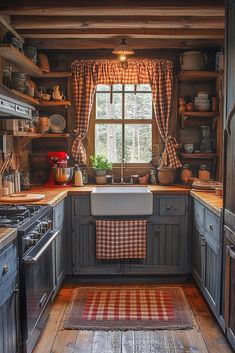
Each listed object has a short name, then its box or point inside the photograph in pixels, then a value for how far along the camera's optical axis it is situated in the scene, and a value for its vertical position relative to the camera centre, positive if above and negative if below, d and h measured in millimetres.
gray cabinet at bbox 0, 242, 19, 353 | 1819 -724
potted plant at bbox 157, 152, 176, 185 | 4117 -226
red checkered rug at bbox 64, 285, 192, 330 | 2881 -1252
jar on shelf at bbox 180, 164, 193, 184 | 4148 -237
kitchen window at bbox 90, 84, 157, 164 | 4301 +313
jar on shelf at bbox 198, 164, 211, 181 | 4086 -226
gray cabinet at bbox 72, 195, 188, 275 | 3717 -852
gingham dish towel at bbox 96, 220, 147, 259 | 3678 -817
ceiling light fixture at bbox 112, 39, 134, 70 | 3762 +978
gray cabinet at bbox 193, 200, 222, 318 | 2709 -790
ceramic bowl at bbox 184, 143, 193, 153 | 4180 +37
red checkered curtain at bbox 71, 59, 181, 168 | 4160 +777
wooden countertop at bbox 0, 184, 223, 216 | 2957 -370
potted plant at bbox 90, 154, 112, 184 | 4207 -174
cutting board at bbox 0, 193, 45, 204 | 2993 -360
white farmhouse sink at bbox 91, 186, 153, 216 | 3641 -476
